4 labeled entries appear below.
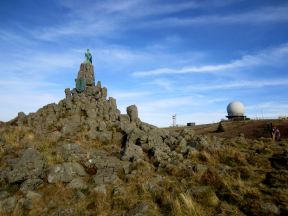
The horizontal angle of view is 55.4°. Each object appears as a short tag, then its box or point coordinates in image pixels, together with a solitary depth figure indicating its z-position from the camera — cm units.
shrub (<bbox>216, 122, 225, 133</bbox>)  5073
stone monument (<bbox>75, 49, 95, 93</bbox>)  3056
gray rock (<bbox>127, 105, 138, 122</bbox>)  2655
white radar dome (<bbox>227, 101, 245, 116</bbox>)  6650
